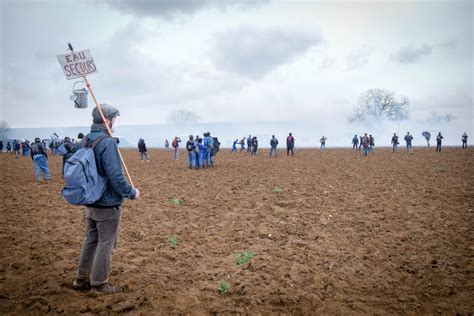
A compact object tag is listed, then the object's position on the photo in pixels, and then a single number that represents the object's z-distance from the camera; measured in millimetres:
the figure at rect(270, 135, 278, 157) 29109
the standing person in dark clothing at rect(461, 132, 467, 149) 36938
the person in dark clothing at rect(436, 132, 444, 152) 33581
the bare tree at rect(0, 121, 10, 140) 119188
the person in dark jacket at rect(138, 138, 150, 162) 25719
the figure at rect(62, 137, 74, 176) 12531
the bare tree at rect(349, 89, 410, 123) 91875
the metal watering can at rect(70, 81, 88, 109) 5035
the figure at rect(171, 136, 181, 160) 25214
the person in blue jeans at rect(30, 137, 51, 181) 13625
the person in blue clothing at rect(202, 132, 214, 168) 18656
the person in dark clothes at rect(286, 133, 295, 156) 30672
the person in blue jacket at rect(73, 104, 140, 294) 3719
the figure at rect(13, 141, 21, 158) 36656
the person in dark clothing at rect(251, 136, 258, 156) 32353
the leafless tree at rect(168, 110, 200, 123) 163250
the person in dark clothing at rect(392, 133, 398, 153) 33931
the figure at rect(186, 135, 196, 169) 18620
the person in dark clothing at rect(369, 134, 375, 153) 33656
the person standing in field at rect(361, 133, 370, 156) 30931
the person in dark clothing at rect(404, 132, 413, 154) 33094
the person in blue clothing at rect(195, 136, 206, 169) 19127
